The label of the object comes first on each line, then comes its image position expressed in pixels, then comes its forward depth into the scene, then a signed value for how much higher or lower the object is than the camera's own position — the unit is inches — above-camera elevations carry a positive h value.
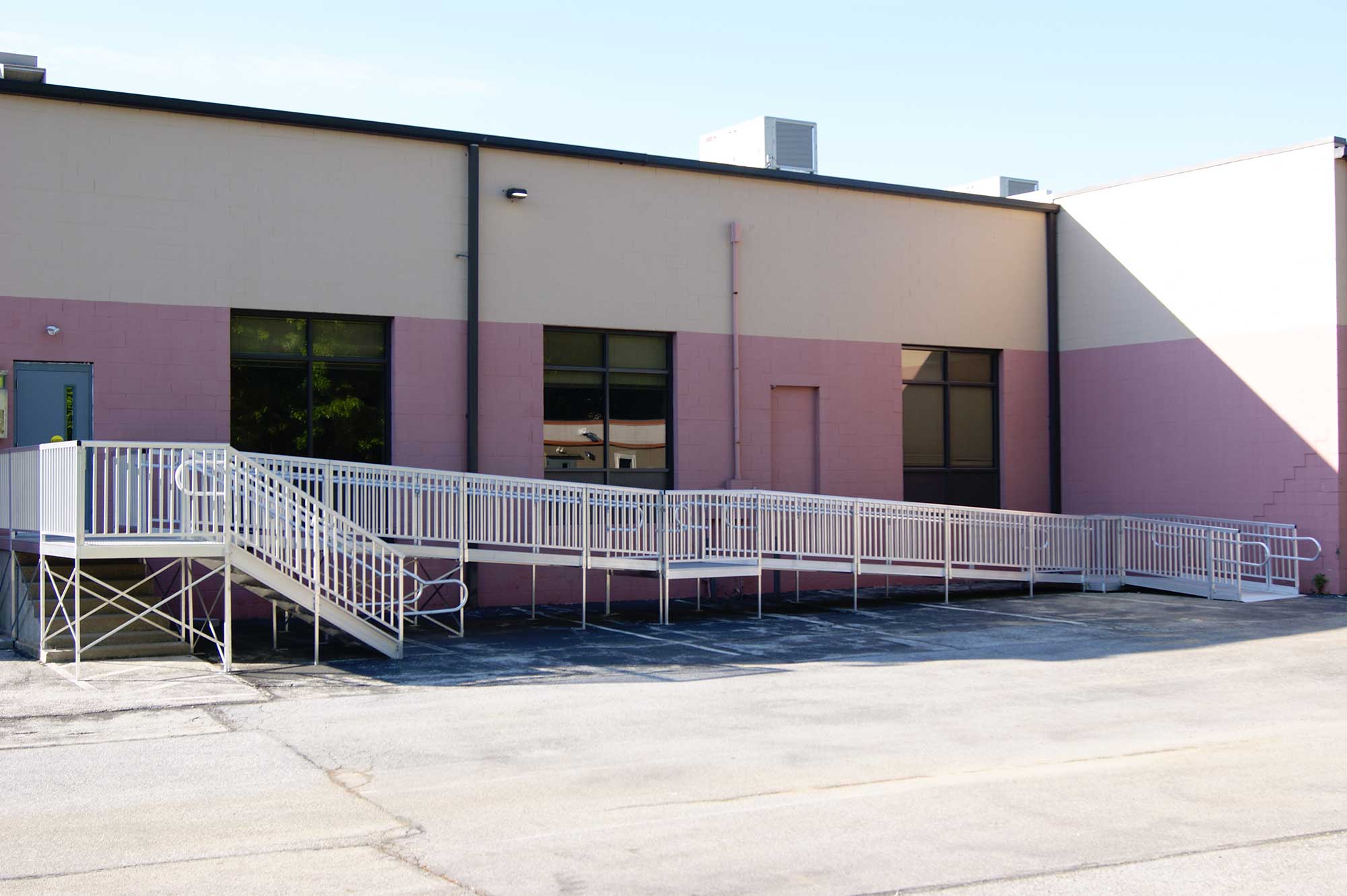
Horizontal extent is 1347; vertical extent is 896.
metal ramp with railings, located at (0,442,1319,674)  477.1 -41.1
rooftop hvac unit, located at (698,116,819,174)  877.2 +212.9
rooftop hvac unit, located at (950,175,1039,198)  1053.0 +219.2
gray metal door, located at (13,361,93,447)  599.5 +26.3
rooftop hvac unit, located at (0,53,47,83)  628.7 +191.0
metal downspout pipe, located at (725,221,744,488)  776.3 +80.1
